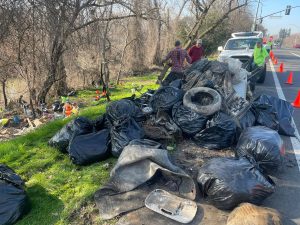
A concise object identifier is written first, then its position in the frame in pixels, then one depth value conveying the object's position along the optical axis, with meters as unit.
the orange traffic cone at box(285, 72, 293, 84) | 10.34
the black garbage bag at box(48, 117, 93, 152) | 4.25
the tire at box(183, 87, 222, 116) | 4.48
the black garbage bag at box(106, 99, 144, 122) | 4.31
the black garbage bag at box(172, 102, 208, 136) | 4.38
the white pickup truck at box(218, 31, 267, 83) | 9.84
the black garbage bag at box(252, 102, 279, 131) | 4.87
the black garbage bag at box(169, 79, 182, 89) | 5.84
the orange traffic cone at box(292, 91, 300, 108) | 7.06
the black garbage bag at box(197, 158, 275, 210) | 2.86
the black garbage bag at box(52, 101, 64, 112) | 8.51
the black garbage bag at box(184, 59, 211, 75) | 6.45
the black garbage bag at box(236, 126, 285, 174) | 3.58
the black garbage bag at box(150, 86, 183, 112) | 4.86
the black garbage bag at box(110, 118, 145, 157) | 3.88
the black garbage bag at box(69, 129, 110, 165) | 3.84
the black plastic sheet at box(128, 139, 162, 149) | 3.52
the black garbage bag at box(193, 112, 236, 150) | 4.19
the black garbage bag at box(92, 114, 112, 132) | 4.45
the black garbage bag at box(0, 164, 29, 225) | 2.86
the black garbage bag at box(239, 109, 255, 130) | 4.67
